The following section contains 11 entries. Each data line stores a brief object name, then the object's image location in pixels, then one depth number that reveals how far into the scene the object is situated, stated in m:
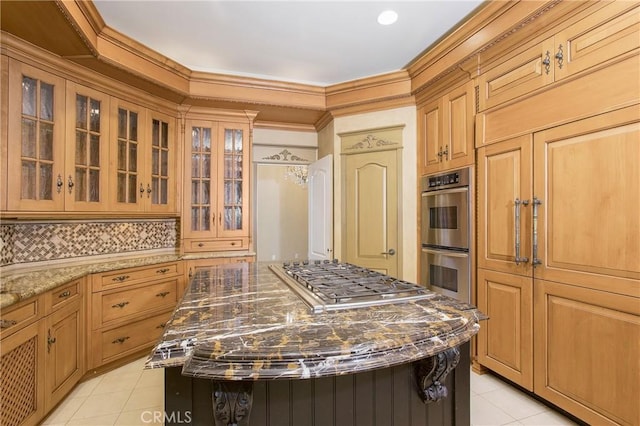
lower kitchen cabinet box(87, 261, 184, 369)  2.54
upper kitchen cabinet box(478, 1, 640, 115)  1.63
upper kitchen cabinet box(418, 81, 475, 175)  2.66
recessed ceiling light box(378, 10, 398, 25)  2.43
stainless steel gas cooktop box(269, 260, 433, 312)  1.33
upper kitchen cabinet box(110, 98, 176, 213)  2.90
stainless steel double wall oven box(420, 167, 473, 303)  2.62
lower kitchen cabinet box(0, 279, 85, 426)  1.68
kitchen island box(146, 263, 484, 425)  0.88
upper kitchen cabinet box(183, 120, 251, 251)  3.56
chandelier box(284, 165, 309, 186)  6.71
